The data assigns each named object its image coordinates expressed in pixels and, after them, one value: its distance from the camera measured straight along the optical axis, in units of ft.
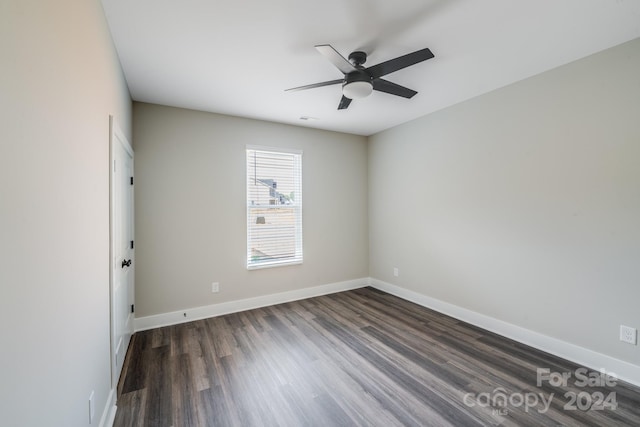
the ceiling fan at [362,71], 6.31
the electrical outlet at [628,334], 7.16
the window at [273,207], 12.88
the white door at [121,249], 6.52
